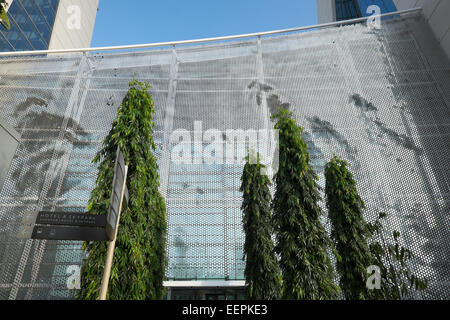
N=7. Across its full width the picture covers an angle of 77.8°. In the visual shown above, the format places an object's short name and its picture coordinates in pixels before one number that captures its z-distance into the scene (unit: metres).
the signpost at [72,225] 2.44
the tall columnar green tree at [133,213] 4.57
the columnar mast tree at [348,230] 6.13
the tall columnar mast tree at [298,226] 4.95
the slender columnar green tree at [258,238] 6.08
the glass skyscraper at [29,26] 14.63
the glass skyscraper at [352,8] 21.17
